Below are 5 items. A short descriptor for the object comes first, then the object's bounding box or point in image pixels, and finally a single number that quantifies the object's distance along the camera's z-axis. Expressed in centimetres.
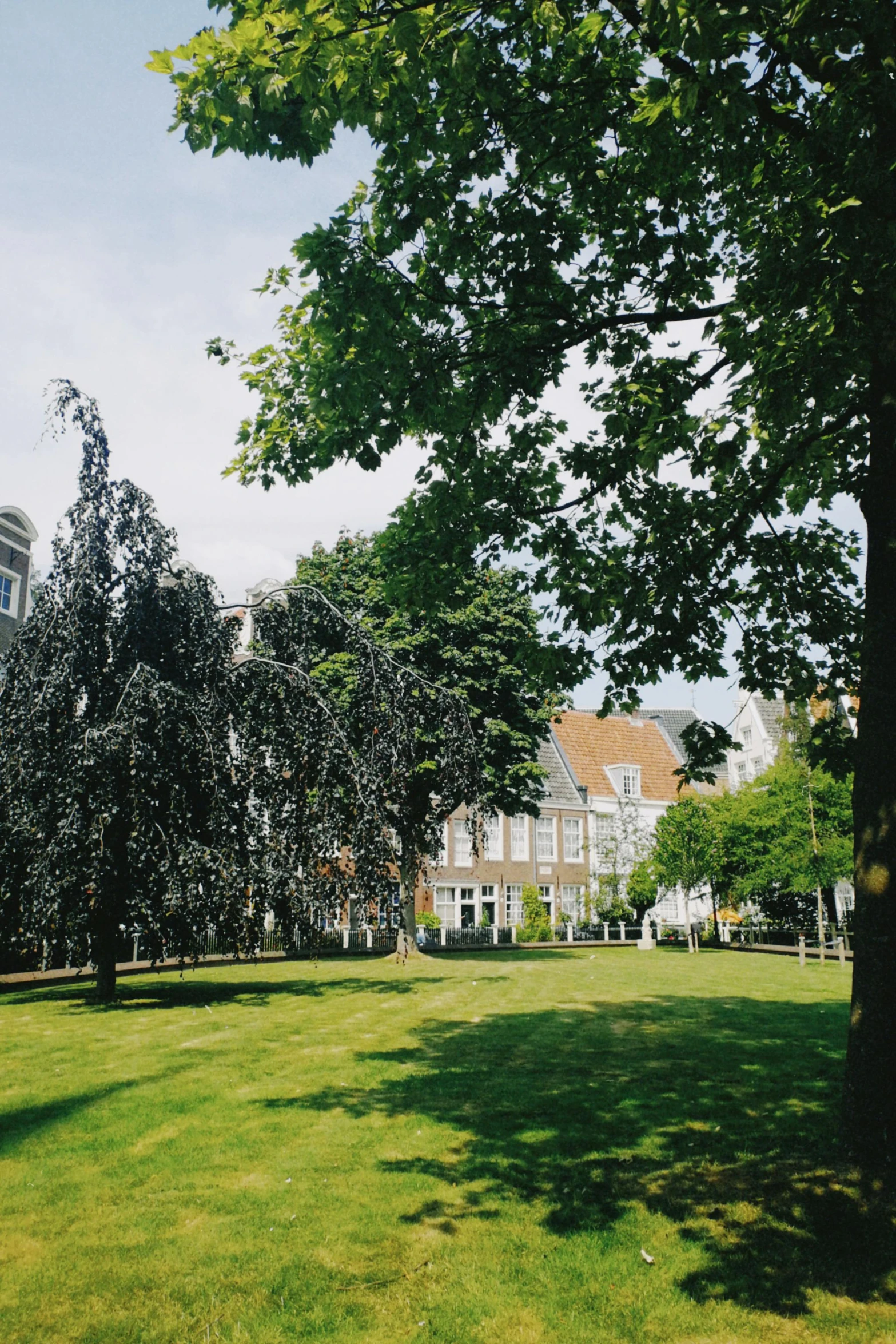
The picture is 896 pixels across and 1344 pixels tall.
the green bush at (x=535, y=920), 4131
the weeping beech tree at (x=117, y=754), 1333
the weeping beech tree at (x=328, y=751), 1581
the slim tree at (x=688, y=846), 3606
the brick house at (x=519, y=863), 4356
